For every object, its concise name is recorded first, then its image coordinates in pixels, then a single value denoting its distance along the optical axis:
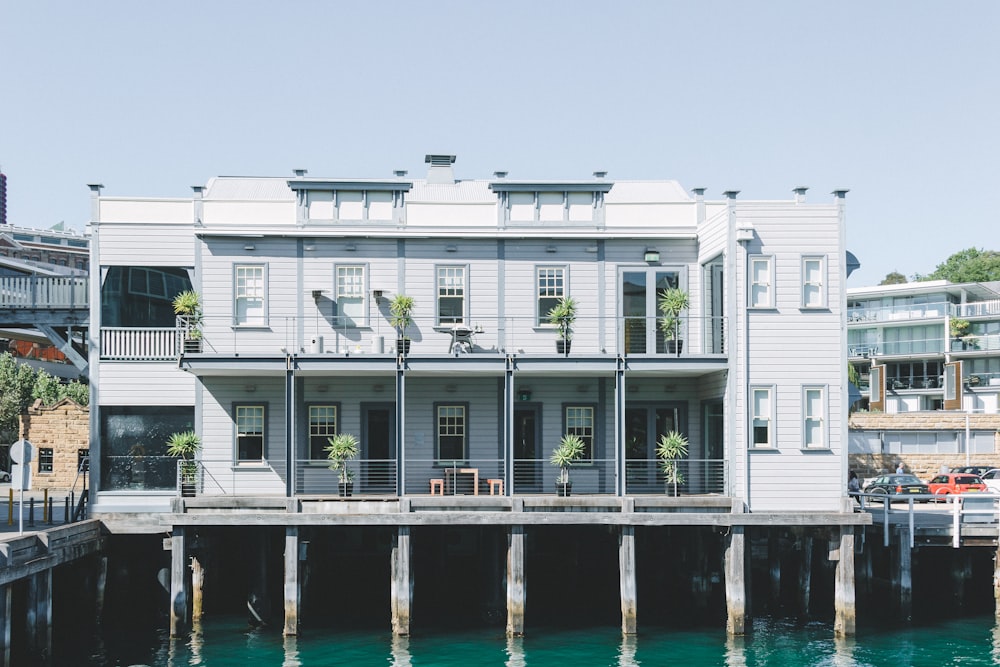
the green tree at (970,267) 87.94
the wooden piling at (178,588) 22.52
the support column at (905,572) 25.05
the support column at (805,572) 25.23
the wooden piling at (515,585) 22.73
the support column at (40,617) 20.80
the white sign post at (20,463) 20.95
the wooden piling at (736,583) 22.98
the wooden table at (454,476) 25.52
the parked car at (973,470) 45.69
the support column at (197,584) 24.77
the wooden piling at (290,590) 22.61
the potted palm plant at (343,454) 25.28
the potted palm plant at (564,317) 26.12
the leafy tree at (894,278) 108.21
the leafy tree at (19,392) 48.56
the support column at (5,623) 19.17
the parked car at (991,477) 40.46
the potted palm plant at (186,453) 25.42
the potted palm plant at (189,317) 25.61
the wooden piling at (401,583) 22.70
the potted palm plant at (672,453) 25.04
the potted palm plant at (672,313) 26.22
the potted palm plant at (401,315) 25.95
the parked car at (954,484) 39.97
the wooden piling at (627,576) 22.97
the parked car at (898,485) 36.50
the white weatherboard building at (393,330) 26.56
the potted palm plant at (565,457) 25.16
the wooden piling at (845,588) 23.23
